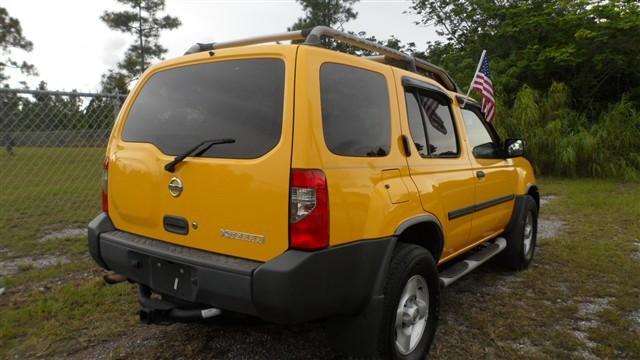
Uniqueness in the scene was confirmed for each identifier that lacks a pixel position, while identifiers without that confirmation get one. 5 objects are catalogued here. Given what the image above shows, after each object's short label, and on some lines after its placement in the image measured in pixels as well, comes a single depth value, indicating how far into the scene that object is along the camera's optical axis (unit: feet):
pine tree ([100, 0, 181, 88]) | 102.53
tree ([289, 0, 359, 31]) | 106.22
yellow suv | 6.63
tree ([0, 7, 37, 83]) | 91.56
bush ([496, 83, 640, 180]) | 40.91
